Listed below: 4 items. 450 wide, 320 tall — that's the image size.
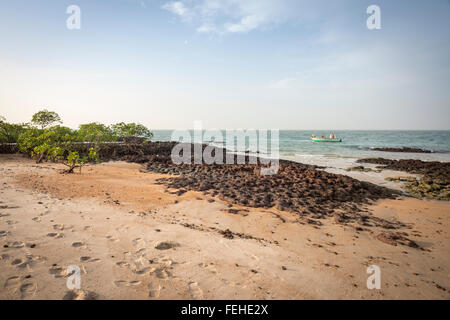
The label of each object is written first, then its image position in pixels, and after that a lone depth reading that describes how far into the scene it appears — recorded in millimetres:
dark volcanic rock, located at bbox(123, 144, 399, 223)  7781
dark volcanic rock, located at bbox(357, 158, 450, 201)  10824
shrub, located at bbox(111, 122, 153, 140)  22156
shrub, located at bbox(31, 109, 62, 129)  24547
